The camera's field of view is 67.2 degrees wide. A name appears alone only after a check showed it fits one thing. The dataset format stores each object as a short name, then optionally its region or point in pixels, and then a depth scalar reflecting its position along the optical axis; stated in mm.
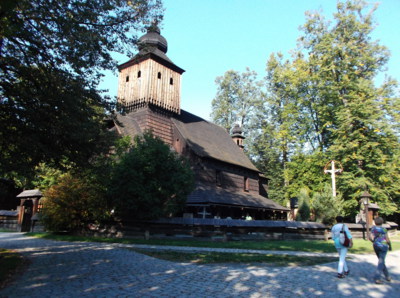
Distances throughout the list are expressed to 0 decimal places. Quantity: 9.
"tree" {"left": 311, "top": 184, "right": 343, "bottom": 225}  24422
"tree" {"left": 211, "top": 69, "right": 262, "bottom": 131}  48250
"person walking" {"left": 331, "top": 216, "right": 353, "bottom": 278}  7584
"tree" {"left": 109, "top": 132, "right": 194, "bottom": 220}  15258
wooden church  26266
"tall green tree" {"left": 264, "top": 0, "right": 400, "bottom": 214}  28109
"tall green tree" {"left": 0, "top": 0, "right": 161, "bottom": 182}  8477
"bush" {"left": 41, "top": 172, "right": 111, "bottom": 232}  16359
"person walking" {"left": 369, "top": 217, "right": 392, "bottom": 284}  7281
